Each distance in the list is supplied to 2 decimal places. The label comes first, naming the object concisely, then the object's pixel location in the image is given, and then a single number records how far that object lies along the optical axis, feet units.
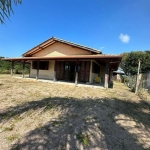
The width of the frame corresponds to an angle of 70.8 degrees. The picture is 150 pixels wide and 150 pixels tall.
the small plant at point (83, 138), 7.77
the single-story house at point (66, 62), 33.44
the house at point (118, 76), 96.22
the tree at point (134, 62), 69.92
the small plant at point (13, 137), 8.01
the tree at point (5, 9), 7.37
